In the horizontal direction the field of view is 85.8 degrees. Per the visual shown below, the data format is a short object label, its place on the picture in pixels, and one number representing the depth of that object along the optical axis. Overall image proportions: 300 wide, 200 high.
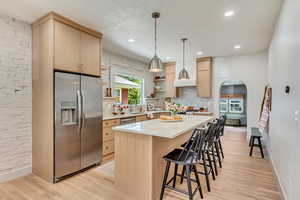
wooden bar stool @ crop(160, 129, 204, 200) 1.95
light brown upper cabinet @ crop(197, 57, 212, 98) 5.81
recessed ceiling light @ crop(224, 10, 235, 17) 2.71
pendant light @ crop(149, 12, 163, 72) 2.91
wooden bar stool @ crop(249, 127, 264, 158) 3.79
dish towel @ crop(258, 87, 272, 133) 3.65
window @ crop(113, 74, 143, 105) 5.24
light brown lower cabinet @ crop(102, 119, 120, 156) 3.62
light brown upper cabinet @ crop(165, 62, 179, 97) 6.58
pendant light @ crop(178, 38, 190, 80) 3.85
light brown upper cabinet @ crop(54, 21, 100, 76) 2.72
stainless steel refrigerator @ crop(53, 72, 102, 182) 2.69
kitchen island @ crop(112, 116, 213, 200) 2.00
